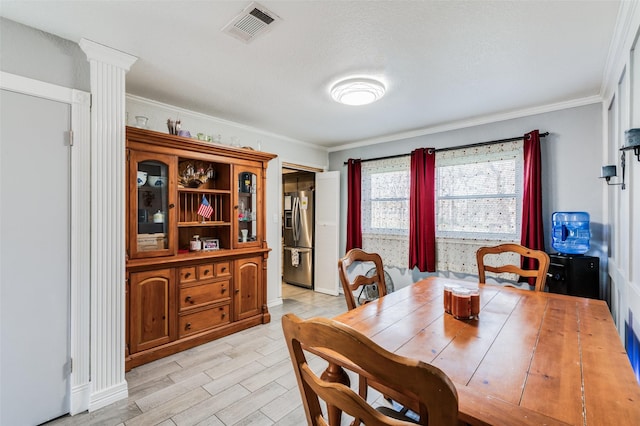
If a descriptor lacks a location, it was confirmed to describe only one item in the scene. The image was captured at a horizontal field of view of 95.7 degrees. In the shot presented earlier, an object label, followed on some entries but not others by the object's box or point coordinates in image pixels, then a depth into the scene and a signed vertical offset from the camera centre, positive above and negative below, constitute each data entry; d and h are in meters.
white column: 1.99 -0.06
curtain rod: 3.23 +0.84
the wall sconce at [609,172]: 2.30 +0.34
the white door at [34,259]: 1.72 -0.28
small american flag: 3.18 +0.05
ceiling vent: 1.67 +1.17
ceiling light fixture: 2.49 +1.10
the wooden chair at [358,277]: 1.87 -0.44
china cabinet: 2.58 -0.31
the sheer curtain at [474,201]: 3.34 +0.15
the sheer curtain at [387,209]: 4.20 +0.07
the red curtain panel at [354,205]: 4.61 +0.13
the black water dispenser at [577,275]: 2.55 -0.56
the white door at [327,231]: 4.79 -0.30
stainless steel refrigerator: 5.20 -0.44
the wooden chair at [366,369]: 0.53 -0.32
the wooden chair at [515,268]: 2.09 -0.38
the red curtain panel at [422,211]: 3.85 +0.03
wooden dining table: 0.79 -0.54
